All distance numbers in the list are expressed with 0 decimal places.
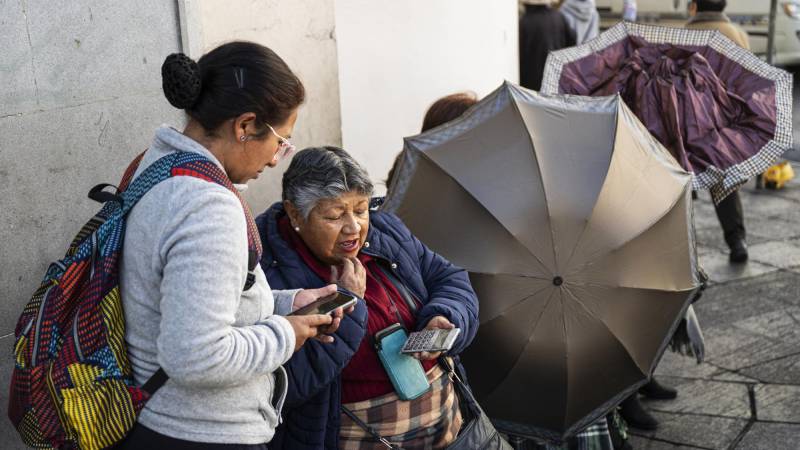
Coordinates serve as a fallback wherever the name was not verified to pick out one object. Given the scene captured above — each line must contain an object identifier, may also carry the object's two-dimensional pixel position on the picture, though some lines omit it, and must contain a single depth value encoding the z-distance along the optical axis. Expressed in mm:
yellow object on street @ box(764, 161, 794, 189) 8406
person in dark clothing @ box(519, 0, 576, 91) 8992
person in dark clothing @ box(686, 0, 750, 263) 6762
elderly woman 2707
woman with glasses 1973
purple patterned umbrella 4621
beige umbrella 3307
